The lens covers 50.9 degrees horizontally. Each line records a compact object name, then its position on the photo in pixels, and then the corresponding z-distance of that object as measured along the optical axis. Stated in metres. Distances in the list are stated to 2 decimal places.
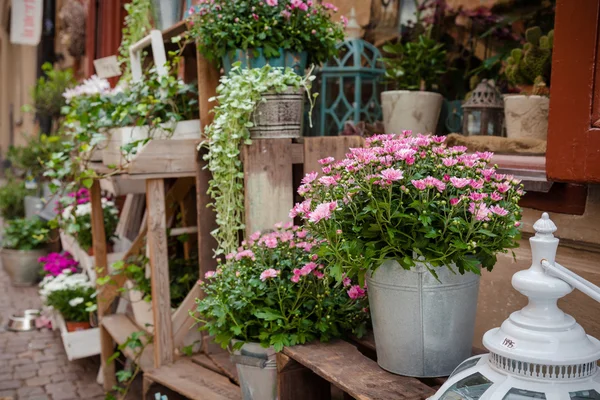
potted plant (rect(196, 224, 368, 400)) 2.12
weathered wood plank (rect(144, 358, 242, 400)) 2.67
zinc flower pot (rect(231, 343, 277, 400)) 2.26
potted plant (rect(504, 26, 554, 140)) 2.74
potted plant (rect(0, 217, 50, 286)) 6.47
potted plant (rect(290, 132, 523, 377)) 1.63
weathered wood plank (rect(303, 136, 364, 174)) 2.75
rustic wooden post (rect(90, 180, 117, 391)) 3.79
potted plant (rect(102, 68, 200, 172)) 3.01
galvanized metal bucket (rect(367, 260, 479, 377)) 1.74
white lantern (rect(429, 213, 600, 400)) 1.28
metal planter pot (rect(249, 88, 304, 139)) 2.63
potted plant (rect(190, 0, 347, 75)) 2.70
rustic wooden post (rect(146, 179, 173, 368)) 3.03
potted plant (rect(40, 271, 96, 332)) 4.42
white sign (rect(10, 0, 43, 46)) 8.48
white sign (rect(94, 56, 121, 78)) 3.42
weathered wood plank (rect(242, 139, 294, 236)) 2.65
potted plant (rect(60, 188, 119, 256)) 4.73
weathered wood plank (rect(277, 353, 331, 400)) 2.09
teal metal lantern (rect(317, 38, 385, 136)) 3.40
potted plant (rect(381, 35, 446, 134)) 3.17
